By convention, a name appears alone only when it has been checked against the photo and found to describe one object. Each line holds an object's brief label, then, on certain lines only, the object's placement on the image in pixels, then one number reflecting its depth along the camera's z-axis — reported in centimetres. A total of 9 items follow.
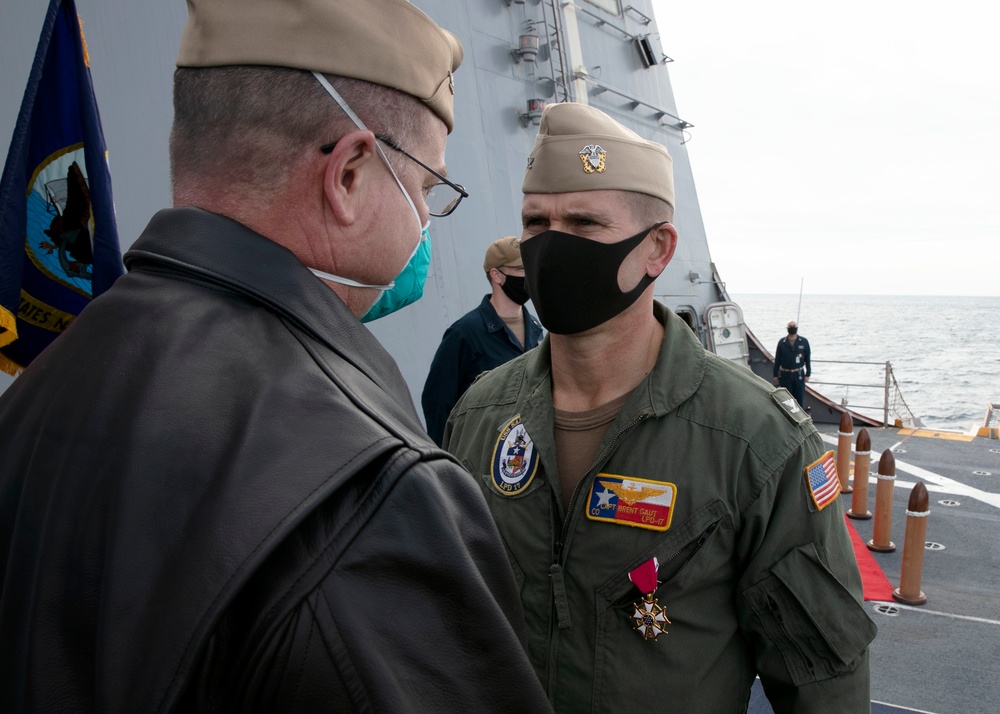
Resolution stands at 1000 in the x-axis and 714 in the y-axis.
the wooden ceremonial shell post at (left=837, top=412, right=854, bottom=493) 697
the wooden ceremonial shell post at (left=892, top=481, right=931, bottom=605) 444
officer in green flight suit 144
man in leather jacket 56
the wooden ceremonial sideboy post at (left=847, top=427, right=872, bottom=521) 606
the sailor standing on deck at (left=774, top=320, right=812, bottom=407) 1080
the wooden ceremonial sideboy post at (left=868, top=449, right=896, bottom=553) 522
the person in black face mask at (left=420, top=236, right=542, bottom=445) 365
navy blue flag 247
